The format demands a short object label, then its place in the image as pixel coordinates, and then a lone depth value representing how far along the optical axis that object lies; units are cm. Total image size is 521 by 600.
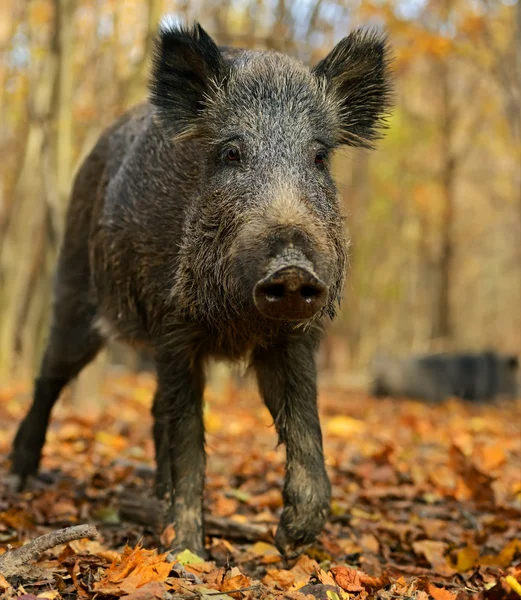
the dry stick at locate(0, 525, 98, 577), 289
